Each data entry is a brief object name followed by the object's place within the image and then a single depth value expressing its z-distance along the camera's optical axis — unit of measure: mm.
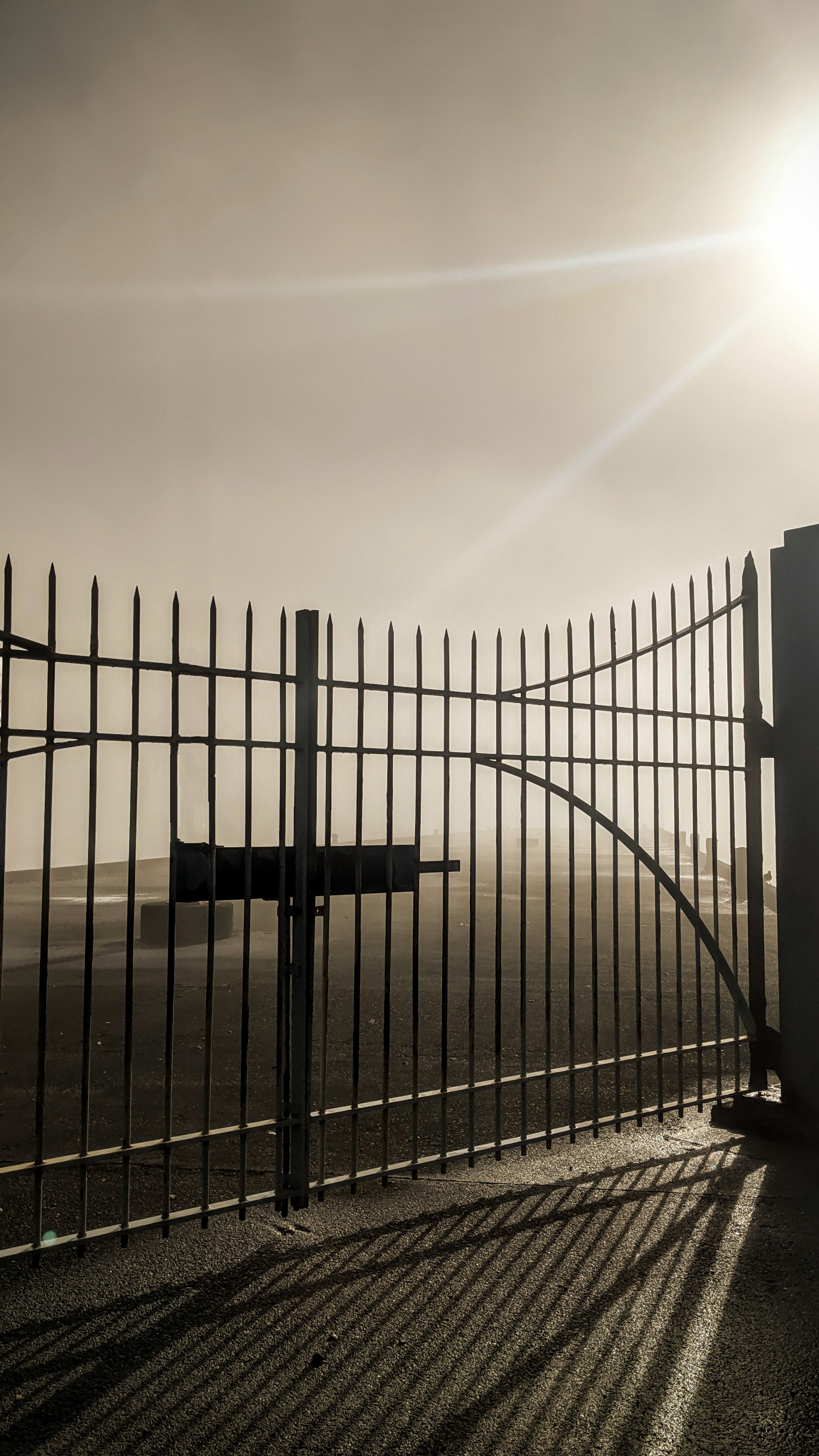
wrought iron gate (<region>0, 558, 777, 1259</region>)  4508
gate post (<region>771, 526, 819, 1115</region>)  6645
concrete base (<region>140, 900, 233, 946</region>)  17219
